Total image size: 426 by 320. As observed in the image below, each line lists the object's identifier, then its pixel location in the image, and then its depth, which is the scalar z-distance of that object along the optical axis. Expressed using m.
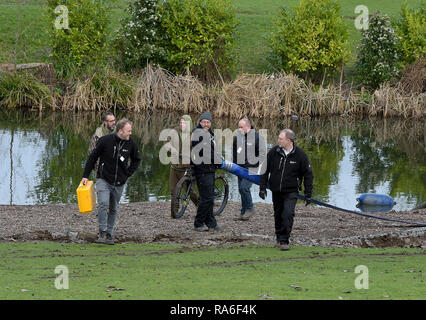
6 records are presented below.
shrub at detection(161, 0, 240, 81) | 42.44
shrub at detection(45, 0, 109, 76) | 40.03
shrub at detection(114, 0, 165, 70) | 41.41
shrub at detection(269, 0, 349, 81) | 42.91
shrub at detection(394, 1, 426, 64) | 43.41
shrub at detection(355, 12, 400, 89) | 40.88
